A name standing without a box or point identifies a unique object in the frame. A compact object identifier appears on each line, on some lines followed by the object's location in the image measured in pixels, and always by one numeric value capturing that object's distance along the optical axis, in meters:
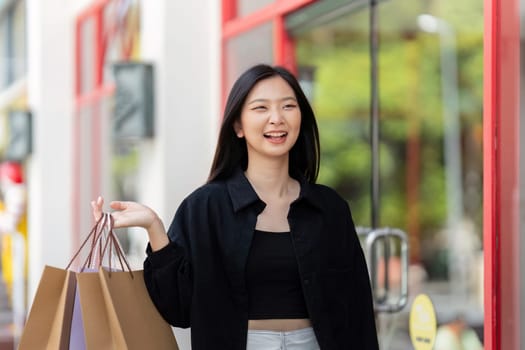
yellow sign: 7.54
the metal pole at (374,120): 9.09
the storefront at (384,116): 5.73
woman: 4.76
